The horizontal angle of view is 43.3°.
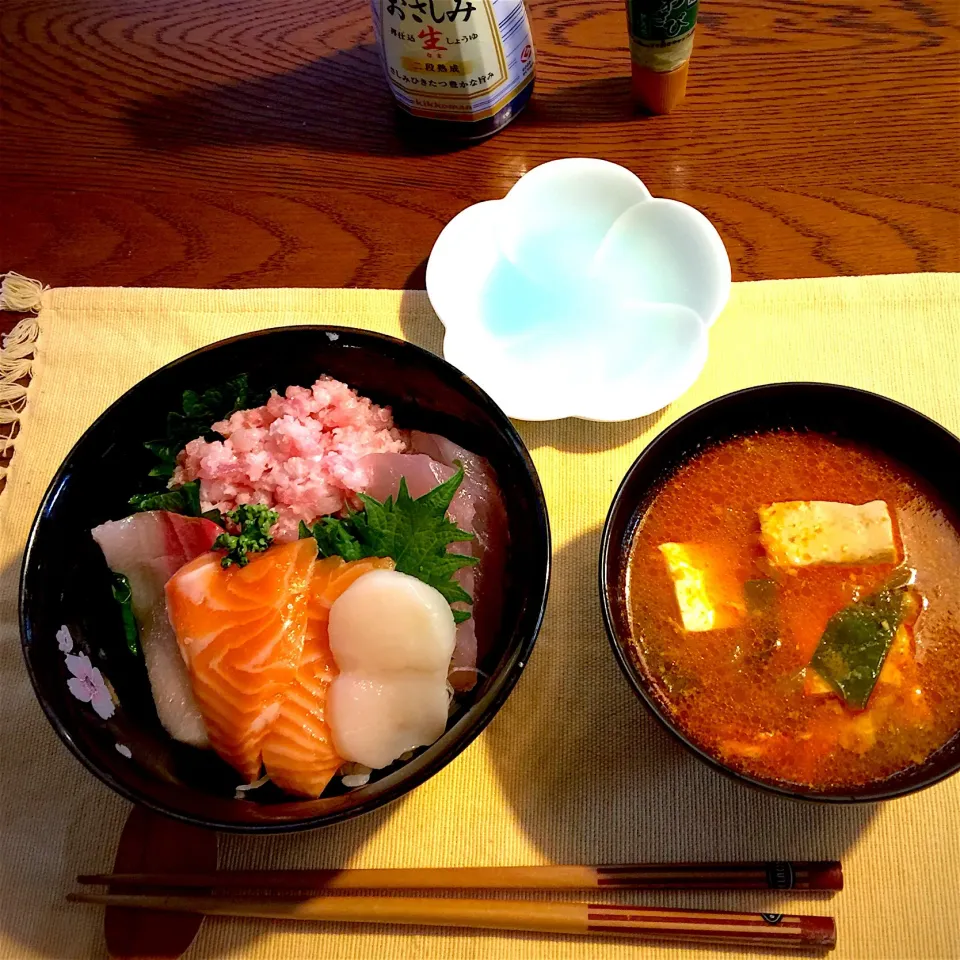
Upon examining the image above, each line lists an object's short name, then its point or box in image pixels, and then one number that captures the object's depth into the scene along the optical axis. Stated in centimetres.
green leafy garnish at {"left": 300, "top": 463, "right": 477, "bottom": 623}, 36
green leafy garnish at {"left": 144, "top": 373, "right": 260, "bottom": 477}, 38
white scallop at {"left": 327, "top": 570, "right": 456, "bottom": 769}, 34
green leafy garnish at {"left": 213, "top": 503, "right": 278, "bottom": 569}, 35
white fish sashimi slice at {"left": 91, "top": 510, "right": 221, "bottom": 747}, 36
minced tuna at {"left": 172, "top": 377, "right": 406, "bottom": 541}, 37
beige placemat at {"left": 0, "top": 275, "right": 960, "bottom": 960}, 36
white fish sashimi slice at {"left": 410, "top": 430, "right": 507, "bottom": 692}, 36
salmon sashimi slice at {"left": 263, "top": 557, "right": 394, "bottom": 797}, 34
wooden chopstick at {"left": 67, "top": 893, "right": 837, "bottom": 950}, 35
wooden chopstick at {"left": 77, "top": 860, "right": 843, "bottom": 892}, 35
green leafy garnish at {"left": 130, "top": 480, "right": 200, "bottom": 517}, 38
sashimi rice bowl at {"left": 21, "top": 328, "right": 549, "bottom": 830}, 34
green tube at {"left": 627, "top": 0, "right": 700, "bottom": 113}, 41
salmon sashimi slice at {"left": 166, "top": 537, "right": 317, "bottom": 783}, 34
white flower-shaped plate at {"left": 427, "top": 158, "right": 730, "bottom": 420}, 41
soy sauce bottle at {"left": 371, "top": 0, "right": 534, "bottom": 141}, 41
